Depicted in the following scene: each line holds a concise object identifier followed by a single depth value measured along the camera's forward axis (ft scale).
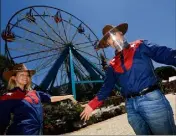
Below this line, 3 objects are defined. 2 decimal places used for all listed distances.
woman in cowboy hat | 4.79
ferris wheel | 34.52
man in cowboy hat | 4.30
